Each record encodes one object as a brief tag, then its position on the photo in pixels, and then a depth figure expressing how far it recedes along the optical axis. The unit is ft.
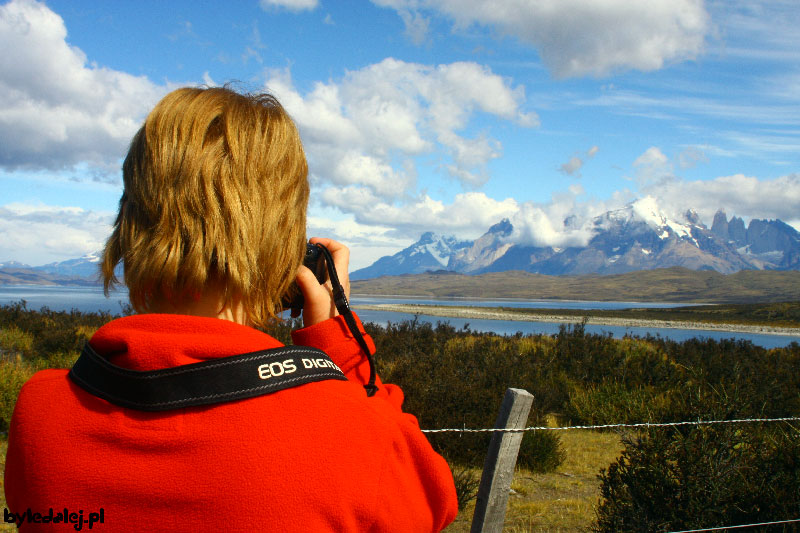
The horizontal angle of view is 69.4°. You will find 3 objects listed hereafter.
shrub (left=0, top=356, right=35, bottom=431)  21.24
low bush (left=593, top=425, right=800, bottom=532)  11.61
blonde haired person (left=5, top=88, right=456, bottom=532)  2.68
